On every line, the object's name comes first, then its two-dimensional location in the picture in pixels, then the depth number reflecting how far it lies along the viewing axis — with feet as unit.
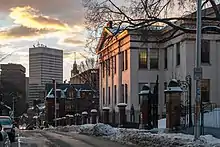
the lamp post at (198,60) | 63.93
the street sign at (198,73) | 64.03
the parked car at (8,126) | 92.46
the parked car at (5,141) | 70.32
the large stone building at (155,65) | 154.51
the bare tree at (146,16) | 86.43
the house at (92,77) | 294.66
